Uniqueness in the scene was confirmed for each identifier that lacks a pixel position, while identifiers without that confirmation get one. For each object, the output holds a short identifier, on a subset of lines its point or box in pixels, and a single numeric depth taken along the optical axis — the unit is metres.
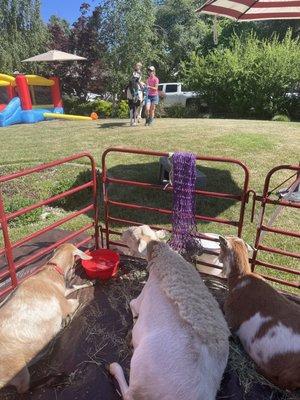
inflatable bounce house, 18.25
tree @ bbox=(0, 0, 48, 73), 24.02
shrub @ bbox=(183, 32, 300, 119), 18.72
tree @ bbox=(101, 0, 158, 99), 21.06
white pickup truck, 21.16
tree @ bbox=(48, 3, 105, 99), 23.12
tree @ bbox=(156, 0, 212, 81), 32.00
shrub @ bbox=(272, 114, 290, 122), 17.77
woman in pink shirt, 13.77
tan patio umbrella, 19.88
